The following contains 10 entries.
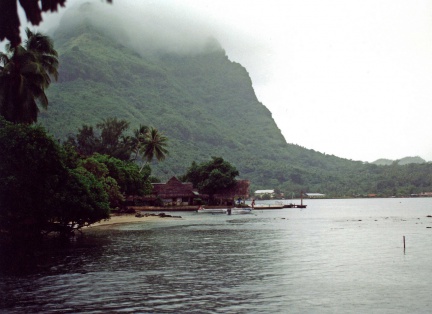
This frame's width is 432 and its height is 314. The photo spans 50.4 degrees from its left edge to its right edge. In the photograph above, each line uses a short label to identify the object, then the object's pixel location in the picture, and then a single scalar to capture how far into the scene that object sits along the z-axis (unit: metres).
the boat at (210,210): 100.19
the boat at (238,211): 99.00
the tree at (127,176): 74.12
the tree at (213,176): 110.94
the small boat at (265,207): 120.69
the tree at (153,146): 96.19
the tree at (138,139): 100.19
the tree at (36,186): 32.47
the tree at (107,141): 101.31
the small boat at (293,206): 131.29
